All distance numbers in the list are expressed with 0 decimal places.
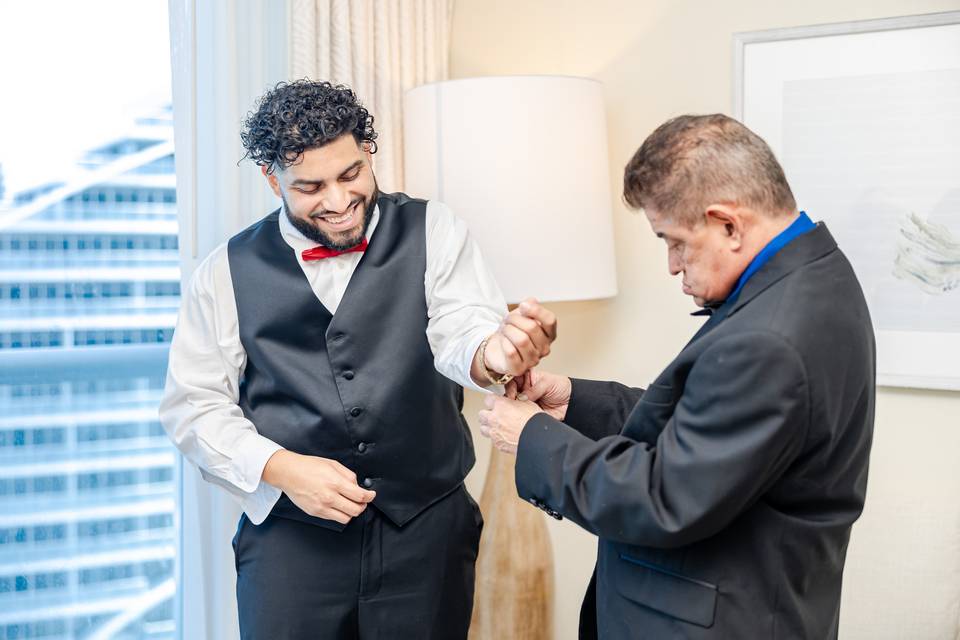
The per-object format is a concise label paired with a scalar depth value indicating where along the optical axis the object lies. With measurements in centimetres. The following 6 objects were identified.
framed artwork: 224
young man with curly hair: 178
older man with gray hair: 119
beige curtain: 235
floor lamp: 221
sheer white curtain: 220
